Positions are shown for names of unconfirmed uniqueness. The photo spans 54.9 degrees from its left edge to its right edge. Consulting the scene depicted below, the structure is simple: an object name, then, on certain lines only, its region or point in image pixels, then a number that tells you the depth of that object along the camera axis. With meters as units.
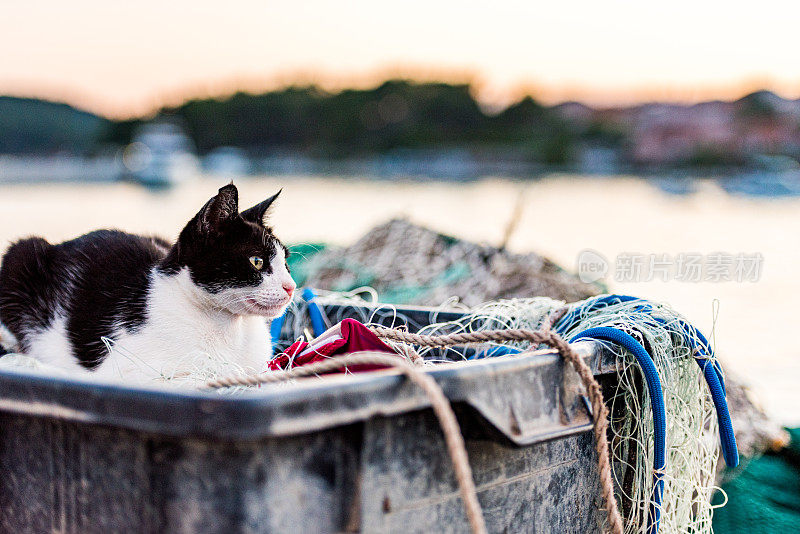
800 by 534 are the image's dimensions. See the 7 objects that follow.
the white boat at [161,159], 44.88
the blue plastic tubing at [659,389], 1.54
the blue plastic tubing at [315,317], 2.24
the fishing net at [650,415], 1.60
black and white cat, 1.67
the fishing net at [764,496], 2.41
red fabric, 1.60
